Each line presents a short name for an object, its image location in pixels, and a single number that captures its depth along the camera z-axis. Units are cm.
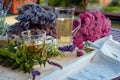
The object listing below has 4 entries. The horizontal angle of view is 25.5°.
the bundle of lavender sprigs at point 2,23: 106
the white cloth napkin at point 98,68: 83
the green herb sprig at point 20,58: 83
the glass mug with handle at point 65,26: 111
